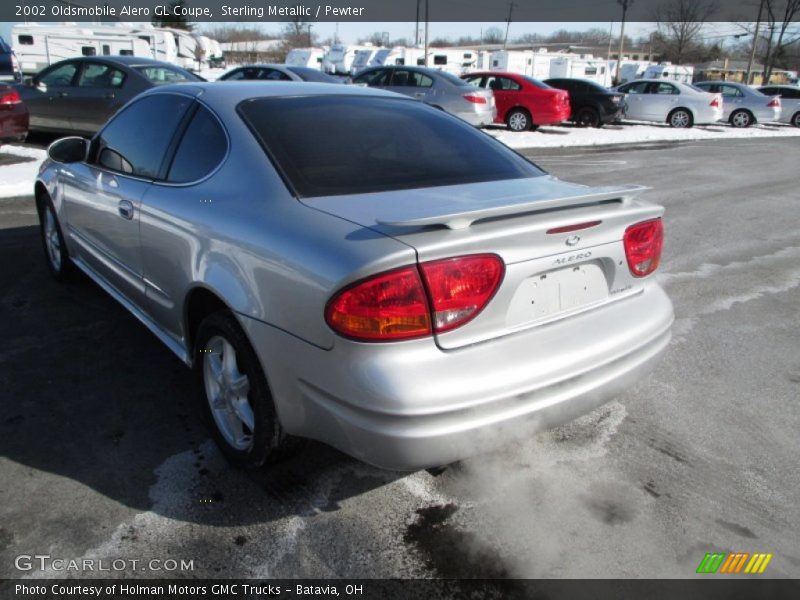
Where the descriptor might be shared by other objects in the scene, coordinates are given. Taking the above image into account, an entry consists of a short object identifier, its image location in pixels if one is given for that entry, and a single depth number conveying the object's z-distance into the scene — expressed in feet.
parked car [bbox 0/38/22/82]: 81.46
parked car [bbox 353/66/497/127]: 47.96
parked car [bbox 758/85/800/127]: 79.53
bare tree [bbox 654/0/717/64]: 199.33
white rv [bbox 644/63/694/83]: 129.80
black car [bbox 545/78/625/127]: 62.85
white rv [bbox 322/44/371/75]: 113.91
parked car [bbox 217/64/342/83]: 40.81
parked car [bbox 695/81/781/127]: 75.31
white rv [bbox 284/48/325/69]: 129.29
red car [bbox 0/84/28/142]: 31.81
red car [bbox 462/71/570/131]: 54.19
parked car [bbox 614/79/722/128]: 67.46
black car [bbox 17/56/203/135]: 34.30
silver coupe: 6.41
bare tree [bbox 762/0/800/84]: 136.15
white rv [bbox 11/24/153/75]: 79.61
